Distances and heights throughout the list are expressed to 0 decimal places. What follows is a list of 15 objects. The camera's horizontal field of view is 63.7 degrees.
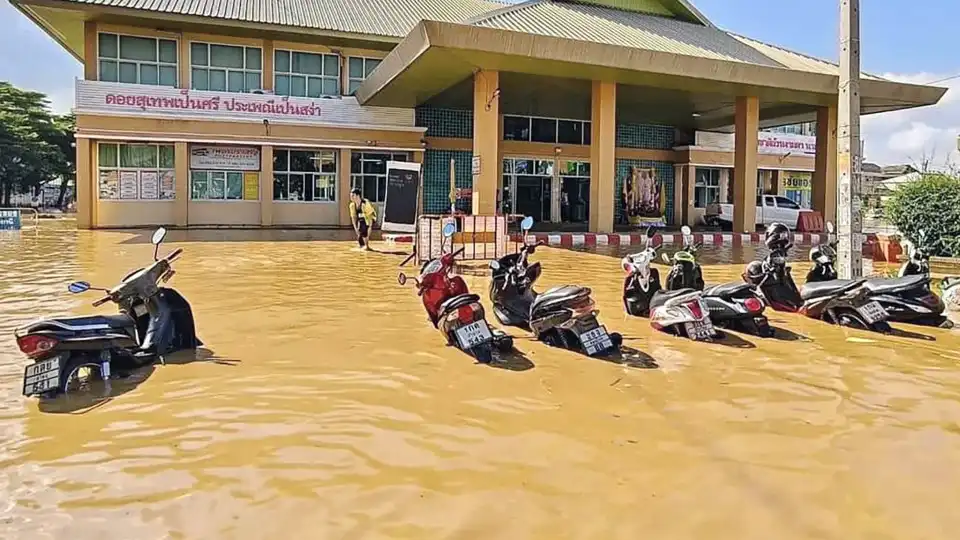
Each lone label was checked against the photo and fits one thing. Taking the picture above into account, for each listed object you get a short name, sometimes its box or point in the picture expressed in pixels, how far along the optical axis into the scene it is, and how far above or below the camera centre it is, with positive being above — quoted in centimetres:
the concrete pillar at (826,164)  2202 +190
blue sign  2266 +7
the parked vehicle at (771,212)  2703 +63
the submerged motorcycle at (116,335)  448 -72
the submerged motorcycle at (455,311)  559 -63
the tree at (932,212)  1240 +32
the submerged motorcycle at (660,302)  648 -66
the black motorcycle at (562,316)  582 -68
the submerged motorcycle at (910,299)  726 -64
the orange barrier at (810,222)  2228 +23
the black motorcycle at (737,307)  666 -68
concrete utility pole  884 +93
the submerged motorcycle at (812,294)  703 -62
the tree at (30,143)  3975 +425
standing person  1530 +21
